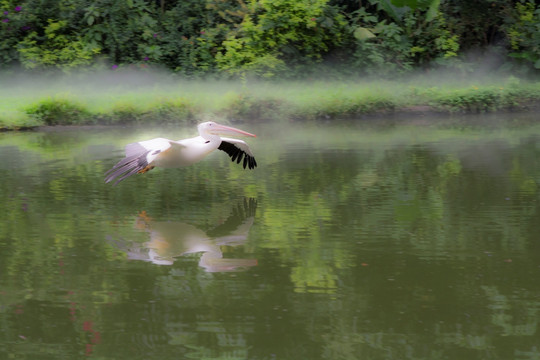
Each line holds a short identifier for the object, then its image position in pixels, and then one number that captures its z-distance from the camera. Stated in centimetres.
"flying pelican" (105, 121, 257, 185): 1377
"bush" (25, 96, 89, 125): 2778
